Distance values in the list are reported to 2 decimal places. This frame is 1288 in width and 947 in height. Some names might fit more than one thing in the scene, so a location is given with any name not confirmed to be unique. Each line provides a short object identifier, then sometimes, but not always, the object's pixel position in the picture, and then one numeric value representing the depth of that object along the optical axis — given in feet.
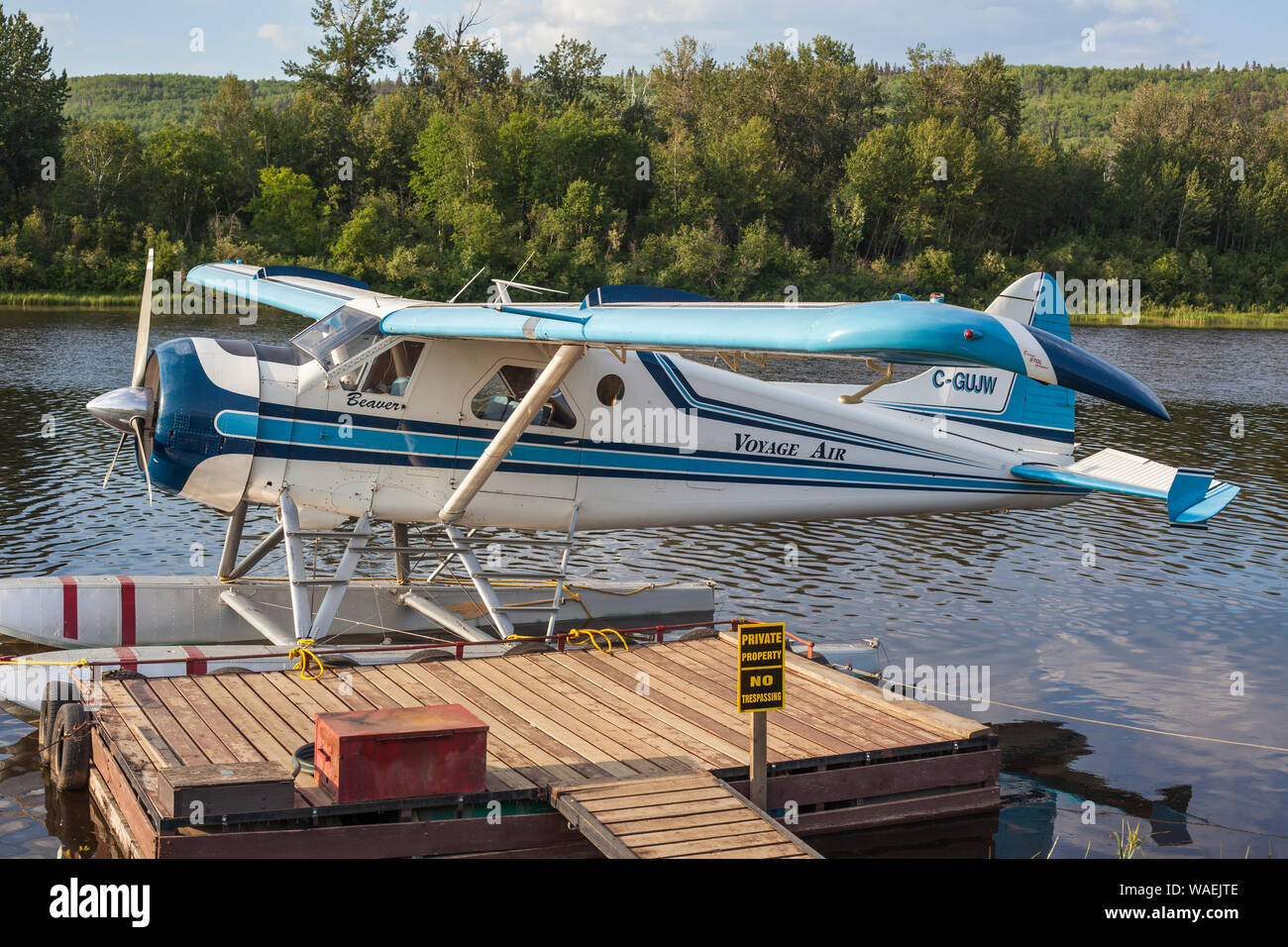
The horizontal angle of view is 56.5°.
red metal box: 20.22
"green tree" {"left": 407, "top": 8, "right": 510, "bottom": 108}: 233.35
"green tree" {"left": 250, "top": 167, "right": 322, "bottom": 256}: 186.09
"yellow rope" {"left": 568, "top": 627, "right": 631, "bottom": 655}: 30.65
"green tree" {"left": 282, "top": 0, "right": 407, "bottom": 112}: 237.04
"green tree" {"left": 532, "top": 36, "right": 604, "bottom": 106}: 234.38
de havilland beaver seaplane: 28.53
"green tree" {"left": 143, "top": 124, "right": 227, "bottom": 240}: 187.73
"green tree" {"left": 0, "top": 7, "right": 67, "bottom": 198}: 188.44
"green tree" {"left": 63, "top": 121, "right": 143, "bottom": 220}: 179.96
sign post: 21.22
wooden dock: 20.33
